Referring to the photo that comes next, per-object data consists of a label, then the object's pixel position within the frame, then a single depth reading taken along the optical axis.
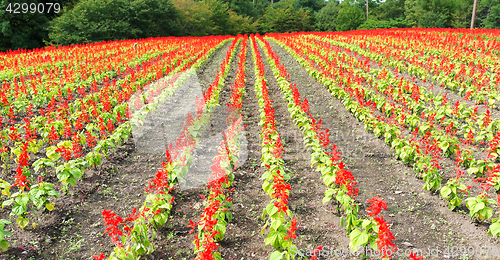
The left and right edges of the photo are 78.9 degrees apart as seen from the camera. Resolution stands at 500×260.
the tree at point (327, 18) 59.84
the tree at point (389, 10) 60.17
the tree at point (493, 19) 46.03
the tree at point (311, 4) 74.00
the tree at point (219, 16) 52.12
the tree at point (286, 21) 60.62
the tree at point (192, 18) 42.97
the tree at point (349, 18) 53.97
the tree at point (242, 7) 64.38
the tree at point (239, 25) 55.03
